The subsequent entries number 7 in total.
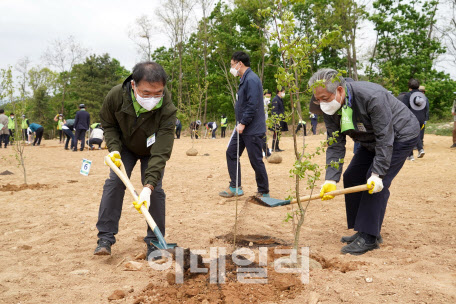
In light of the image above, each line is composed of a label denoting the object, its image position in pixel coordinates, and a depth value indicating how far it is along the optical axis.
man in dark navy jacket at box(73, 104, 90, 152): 13.40
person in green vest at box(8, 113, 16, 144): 18.13
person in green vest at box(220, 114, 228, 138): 23.48
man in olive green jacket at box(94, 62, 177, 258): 2.96
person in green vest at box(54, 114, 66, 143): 19.76
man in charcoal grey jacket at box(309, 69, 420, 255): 3.01
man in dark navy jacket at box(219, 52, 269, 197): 5.04
